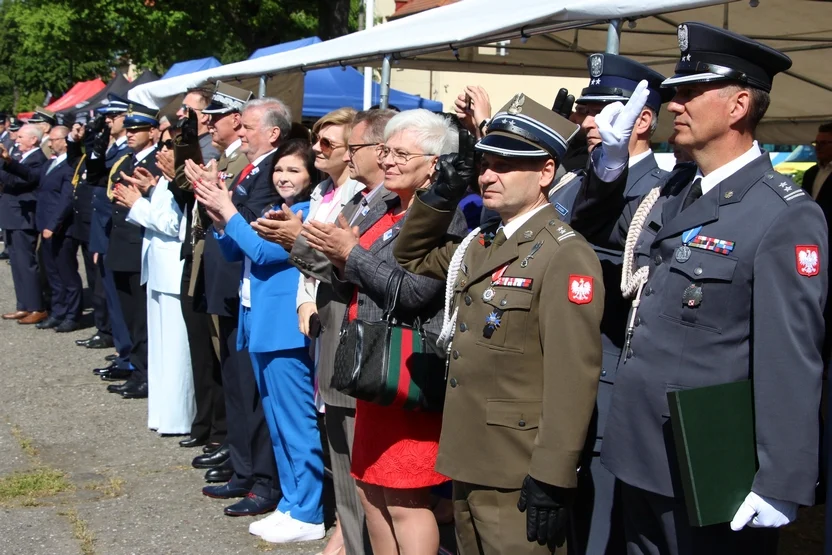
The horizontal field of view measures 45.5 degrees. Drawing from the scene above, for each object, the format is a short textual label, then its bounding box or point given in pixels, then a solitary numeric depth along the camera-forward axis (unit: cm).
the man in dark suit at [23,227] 1097
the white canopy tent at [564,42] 411
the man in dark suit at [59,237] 1030
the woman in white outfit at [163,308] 635
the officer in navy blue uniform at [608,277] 297
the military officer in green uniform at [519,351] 265
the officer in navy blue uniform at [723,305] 228
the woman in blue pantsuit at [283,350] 469
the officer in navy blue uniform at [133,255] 744
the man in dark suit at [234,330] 506
